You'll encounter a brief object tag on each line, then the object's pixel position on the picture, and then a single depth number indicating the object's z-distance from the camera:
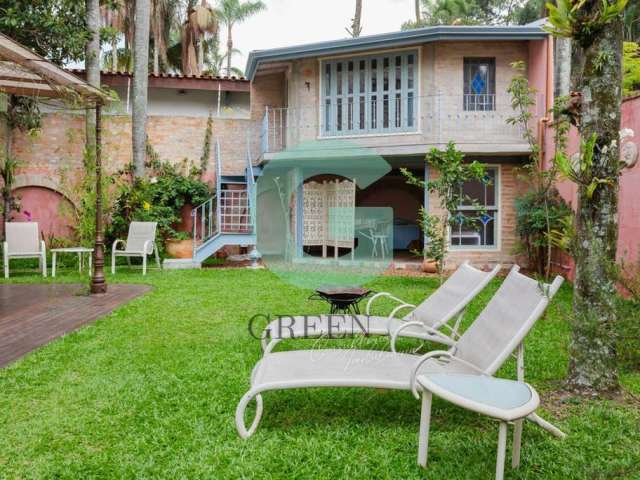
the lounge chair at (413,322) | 4.65
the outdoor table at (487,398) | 2.53
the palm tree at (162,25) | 22.31
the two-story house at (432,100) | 12.08
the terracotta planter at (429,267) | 11.81
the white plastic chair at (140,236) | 11.23
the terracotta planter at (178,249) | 12.84
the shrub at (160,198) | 12.75
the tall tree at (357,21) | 20.05
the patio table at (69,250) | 10.09
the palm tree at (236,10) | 32.03
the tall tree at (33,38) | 11.59
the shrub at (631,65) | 9.99
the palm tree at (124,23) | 21.45
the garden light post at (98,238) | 7.92
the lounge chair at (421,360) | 3.24
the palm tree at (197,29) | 22.33
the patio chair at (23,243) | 10.14
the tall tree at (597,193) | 3.82
